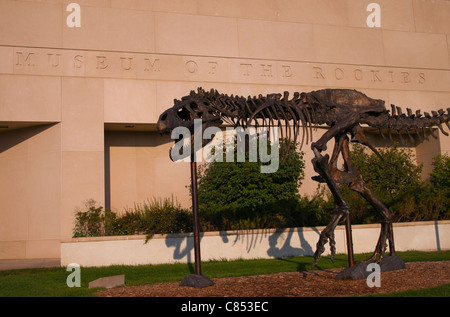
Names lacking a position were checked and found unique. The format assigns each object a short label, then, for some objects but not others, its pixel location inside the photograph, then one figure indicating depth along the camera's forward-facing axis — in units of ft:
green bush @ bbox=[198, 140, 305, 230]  51.03
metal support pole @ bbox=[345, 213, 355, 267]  29.40
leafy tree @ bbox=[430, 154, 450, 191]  63.98
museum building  56.13
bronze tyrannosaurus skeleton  28.50
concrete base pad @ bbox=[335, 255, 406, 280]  28.43
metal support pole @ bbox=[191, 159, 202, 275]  28.17
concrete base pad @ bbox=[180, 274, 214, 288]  27.86
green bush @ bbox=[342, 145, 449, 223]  54.60
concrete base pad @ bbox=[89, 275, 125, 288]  30.94
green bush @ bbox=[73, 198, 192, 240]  48.16
